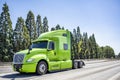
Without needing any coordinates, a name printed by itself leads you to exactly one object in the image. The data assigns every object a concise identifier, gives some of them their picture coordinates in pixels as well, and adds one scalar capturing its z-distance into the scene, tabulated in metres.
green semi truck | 6.50
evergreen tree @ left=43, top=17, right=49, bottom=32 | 31.00
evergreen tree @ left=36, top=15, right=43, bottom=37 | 29.91
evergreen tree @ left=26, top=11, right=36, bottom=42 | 27.42
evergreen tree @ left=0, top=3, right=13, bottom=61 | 21.75
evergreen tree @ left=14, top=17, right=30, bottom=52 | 24.74
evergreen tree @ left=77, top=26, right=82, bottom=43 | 43.97
